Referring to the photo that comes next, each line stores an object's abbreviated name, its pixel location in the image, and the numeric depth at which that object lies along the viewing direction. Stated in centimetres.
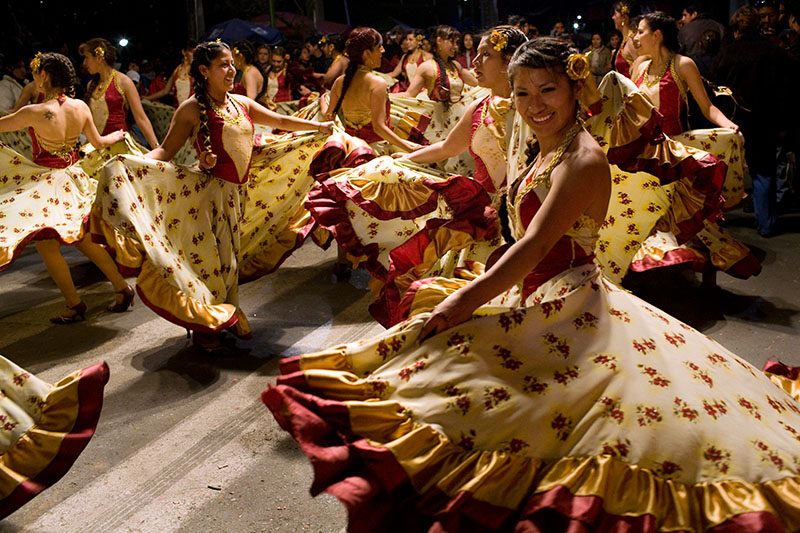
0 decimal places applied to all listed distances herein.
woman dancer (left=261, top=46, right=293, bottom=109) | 983
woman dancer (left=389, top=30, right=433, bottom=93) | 965
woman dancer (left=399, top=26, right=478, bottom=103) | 801
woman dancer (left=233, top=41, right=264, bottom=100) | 868
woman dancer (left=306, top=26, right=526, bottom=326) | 339
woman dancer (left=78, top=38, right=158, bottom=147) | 652
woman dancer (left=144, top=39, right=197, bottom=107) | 972
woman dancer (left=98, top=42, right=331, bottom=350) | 422
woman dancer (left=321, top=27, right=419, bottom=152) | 561
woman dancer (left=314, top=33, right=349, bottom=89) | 782
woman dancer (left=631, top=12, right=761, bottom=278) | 500
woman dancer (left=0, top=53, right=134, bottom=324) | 495
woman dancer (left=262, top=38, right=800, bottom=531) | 195
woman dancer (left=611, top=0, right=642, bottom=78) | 724
